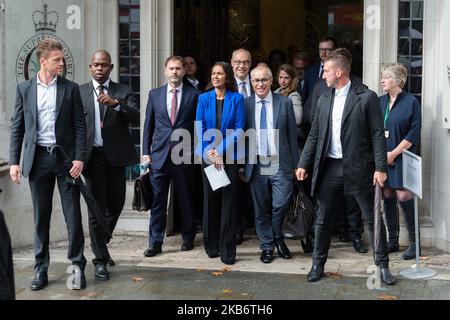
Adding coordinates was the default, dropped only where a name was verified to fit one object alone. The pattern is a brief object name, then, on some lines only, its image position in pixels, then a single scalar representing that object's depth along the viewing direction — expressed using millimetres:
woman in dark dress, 7773
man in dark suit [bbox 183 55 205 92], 8805
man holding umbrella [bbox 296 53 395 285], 6754
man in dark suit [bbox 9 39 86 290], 6742
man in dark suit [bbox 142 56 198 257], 7992
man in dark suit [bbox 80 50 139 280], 7262
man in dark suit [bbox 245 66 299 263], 7715
